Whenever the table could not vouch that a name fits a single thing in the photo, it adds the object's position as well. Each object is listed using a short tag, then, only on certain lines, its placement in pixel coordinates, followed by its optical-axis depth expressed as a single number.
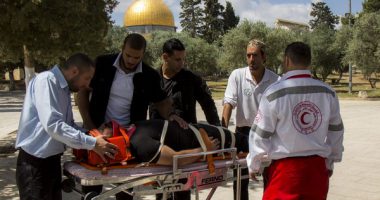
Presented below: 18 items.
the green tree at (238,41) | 38.72
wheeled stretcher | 3.21
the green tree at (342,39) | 38.49
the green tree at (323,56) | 42.38
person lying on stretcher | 3.45
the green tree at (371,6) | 56.25
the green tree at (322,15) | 96.94
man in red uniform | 3.21
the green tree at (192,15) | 77.12
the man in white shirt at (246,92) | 4.59
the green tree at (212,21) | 75.69
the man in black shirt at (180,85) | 4.38
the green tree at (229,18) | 79.25
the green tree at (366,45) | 28.88
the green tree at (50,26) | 8.73
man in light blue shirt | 3.14
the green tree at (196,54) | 45.88
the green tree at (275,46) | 38.81
